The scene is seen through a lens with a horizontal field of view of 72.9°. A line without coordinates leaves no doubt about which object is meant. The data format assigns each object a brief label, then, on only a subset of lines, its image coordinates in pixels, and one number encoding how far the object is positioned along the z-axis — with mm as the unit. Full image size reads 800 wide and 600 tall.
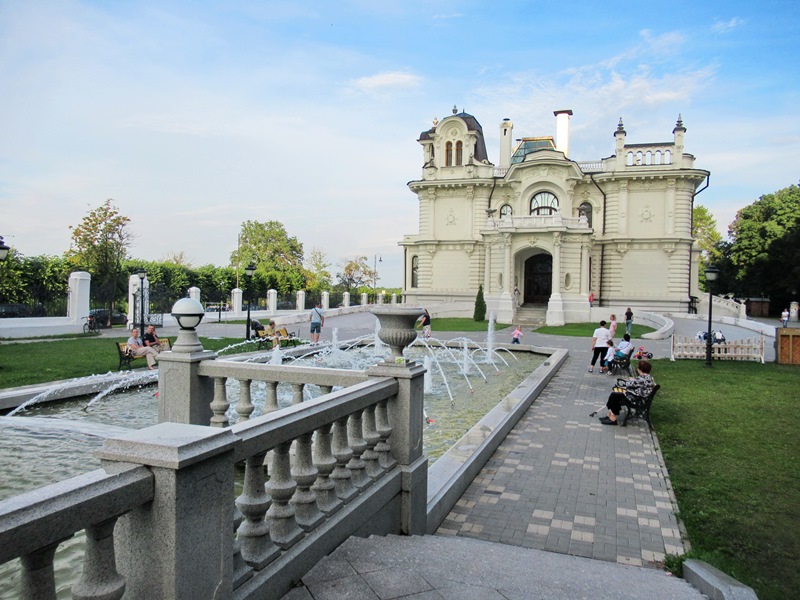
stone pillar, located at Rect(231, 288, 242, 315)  38469
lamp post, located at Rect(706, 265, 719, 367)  17331
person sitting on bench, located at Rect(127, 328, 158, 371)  13094
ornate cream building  37281
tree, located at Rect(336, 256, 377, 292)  82812
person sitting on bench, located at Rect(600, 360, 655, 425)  9148
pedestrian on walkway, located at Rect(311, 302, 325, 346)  20891
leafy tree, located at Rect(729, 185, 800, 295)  48719
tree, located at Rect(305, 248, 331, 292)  73625
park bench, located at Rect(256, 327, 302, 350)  19109
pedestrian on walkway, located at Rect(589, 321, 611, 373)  14977
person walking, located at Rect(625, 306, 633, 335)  25578
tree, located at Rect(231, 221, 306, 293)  72019
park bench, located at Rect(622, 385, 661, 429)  9102
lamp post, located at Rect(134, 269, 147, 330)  25172
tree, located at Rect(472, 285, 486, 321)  36969
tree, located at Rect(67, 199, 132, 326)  32719
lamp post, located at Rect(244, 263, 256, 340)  23500
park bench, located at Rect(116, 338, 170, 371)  12953
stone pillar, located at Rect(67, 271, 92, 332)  25375
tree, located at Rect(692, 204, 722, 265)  65125
